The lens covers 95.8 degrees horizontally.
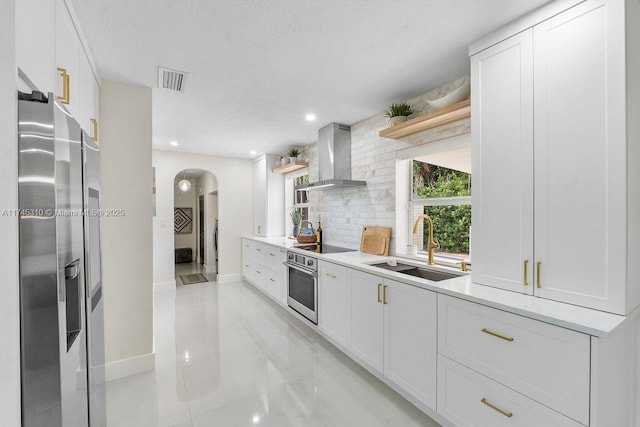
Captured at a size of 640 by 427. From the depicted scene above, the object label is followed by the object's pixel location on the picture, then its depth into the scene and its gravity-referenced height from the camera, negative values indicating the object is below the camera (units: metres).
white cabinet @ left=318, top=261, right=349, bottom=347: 2.59 -0.86
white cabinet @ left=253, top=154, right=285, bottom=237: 5.24 +0.23
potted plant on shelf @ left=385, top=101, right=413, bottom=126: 2.68 +0.90
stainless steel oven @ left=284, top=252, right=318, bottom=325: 3.03 -0.83
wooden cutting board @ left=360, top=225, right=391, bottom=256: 3.03 -0.32
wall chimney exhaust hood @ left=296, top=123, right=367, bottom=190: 3.53 +0.70
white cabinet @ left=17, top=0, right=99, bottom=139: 1.01 +0.71
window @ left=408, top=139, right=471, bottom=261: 2.49 +0.11
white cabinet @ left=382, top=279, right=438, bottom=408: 1.79 -0.86
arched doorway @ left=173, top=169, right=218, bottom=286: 6.43 -0.45
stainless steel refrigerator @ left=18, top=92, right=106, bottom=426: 0.76 -0.14
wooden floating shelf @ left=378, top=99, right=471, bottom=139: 2.11 +0.73
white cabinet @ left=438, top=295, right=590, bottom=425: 1.19 -0.68
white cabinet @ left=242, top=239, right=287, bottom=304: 3.85 -0.87
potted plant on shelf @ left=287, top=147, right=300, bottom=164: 4.61 +0.92
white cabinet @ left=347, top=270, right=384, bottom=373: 2.19 -0.86
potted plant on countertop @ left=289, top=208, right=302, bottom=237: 4.74 -0.15
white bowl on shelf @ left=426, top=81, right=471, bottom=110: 2.11 +0.85
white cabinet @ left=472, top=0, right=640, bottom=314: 1.28 +0.25
